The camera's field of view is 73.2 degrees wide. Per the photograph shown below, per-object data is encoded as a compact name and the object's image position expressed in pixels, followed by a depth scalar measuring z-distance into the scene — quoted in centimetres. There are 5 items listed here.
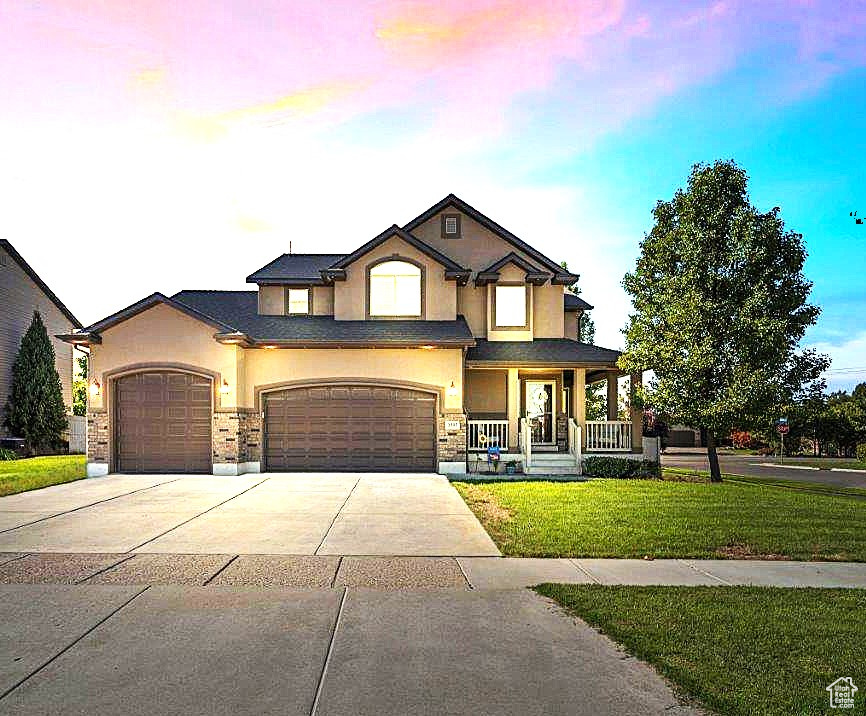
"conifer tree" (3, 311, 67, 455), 2547
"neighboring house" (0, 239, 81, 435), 2552
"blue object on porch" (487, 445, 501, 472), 1841
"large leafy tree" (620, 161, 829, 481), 1750
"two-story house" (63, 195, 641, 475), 1742
